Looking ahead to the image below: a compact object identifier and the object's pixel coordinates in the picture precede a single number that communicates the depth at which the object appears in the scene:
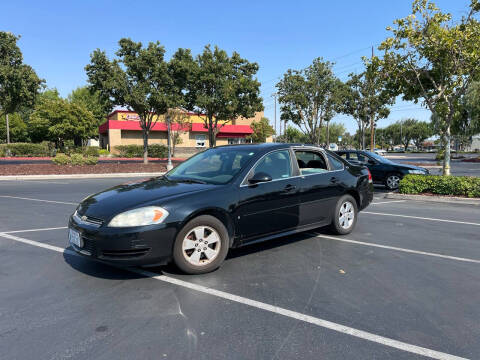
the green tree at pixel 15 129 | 56.07
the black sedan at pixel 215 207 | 3.73
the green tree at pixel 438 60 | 10.30
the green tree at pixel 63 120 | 44.25
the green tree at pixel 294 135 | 95.94
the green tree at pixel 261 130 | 58.06
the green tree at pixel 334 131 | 101.47
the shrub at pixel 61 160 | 21.10
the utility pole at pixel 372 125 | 27.96
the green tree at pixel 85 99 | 59.28
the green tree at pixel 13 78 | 19.64
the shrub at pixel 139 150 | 44.82
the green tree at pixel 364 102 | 27.59
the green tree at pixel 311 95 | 25.45
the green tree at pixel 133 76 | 21.56
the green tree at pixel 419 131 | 94.44
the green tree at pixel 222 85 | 23.34
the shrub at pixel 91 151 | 40.88
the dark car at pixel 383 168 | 12.68
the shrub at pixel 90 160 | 21.97
